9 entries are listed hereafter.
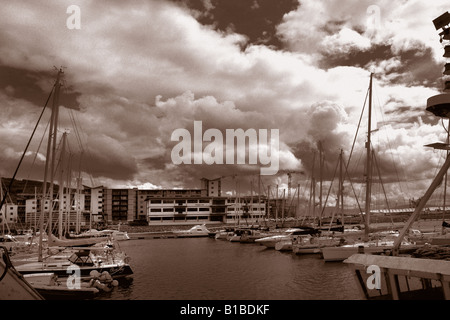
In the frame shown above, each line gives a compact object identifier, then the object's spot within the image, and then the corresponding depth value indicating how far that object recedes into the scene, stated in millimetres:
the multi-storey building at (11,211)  154050
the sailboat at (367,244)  43125
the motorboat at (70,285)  26281
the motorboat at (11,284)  6965
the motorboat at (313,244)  56406
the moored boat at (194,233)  110425
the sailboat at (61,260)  31591
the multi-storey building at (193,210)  153000
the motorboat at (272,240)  67888
